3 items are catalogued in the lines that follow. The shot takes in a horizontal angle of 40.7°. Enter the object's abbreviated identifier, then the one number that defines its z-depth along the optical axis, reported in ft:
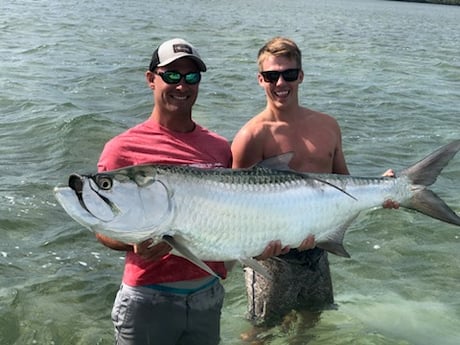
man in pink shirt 12.62
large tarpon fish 11.03
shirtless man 16.25
